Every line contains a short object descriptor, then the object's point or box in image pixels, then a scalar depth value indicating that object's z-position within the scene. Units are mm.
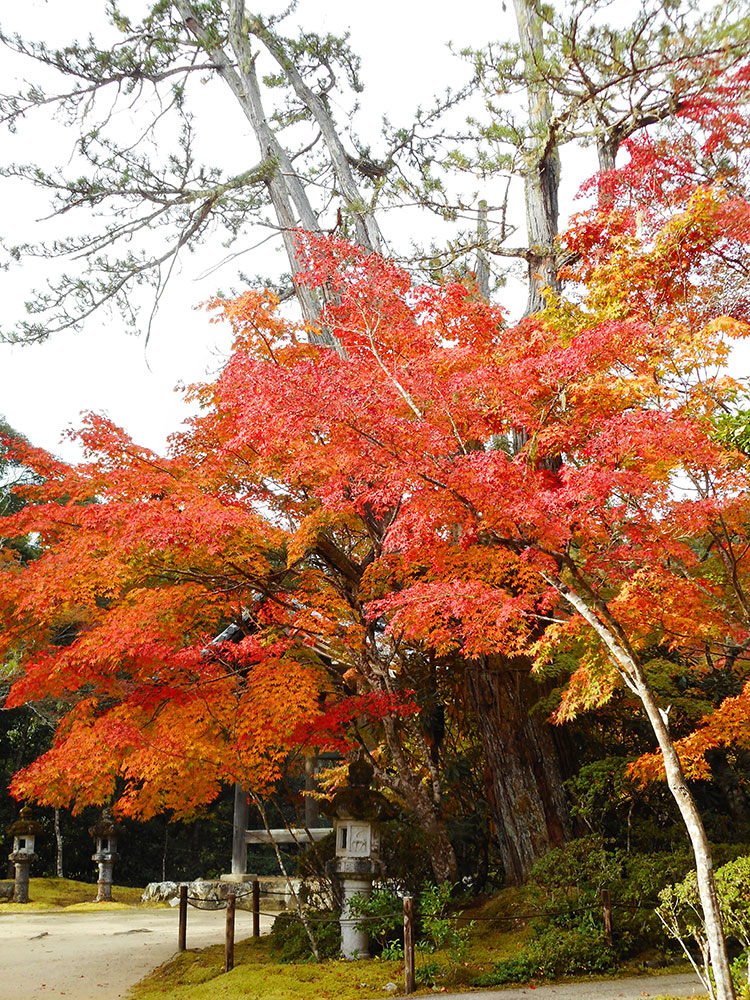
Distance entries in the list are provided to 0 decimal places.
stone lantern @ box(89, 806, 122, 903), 17016
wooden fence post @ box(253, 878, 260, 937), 10164
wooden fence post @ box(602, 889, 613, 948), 7469
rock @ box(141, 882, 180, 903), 17281
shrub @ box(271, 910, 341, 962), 8702
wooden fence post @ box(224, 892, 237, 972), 8461
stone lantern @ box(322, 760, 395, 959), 8555
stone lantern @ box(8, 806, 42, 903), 16594
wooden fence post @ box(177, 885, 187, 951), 10203
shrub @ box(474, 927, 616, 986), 7281
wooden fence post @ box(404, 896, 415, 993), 7076
